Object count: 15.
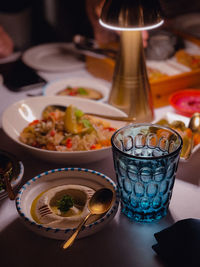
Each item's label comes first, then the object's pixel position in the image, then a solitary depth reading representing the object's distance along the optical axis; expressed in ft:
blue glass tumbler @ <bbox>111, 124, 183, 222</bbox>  2.38
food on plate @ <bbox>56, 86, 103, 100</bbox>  4.89
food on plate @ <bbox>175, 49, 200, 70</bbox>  5.09
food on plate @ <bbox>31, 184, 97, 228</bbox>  2.43
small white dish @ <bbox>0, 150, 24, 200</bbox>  2.84
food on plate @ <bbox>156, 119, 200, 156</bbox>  3.24
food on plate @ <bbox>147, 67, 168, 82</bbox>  4.68
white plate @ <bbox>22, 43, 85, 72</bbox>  5.86
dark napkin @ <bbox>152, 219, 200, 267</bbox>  2.17
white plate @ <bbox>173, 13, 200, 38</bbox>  7.07
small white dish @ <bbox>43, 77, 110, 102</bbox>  4.87
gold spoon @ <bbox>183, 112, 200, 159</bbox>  3.54
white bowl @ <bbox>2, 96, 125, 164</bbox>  3.10
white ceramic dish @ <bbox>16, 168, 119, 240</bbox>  2.30
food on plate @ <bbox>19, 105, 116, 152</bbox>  3.36
